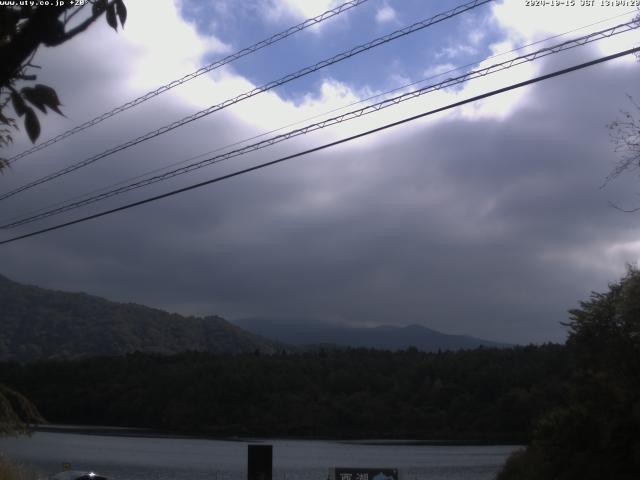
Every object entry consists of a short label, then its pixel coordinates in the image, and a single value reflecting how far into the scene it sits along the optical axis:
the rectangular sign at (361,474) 18.16
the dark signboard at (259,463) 18.23
